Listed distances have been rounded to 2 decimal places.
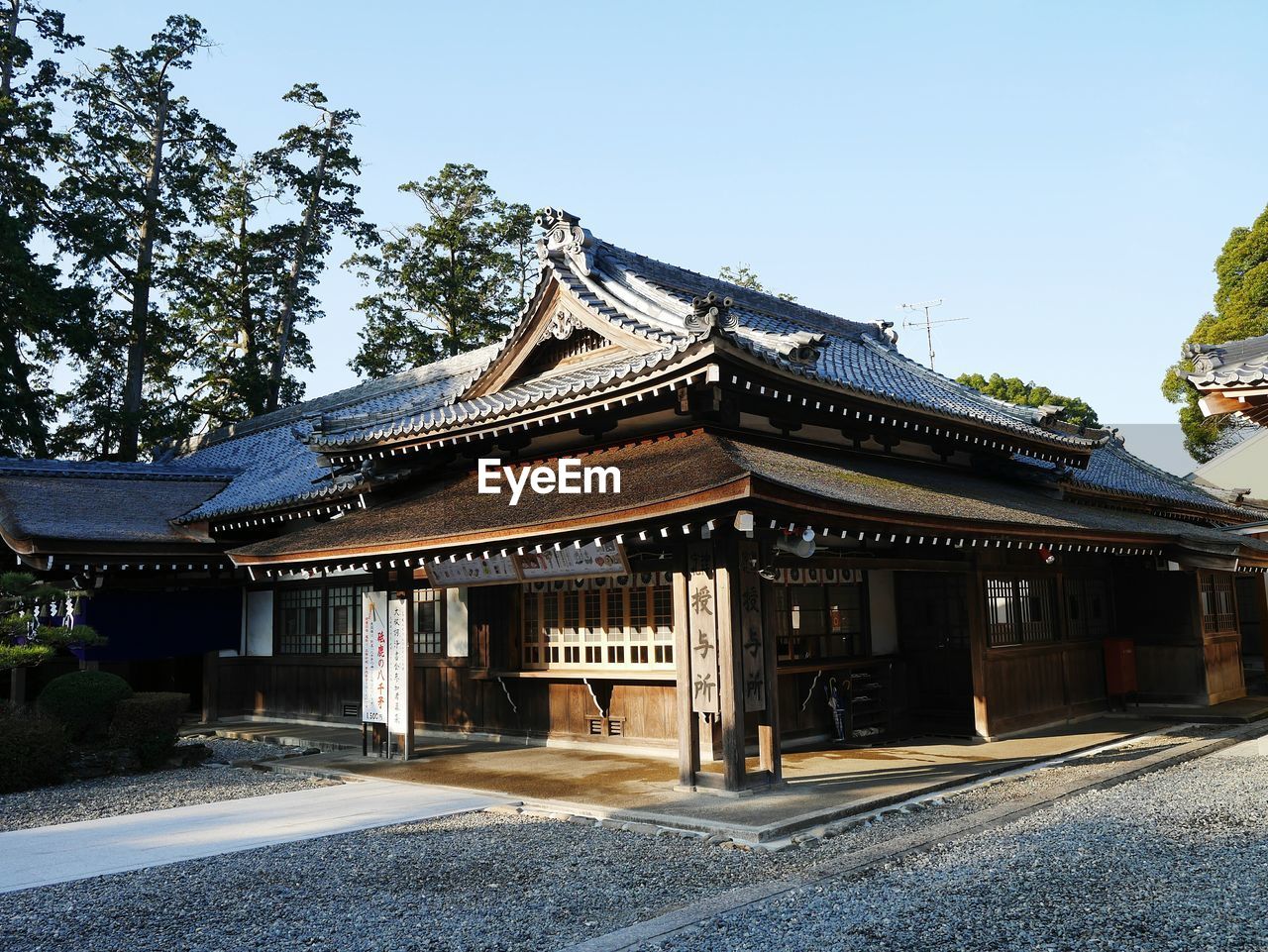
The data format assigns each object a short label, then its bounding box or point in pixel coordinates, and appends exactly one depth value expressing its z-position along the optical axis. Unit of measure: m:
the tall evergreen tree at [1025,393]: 44.38
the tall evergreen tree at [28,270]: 24.06
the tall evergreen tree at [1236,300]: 30.33
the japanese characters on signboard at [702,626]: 9.30
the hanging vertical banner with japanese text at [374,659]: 12.66
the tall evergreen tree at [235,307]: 33.53
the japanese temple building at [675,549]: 9.68
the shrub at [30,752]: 11.34
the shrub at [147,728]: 12.63
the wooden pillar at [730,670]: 9.12
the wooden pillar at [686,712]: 9.50
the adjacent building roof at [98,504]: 15.06
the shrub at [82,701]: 12.59
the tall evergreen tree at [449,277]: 38.56
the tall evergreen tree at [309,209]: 35.00
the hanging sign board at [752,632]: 9.38
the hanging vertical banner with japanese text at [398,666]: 12.41
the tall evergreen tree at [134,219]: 28.02
